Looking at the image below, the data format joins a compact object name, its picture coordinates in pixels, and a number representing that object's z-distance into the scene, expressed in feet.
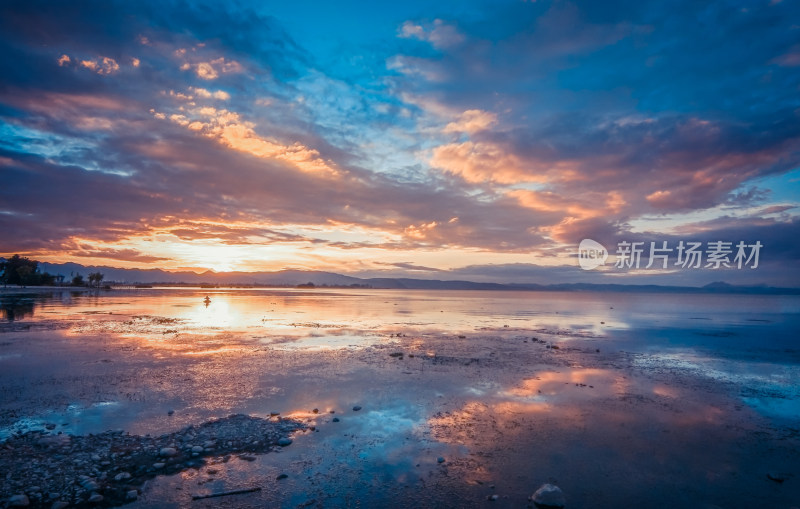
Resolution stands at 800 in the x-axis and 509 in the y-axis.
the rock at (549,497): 27.96
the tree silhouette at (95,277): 538.84
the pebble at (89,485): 27.45
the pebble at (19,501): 25.22
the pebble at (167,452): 33.01
